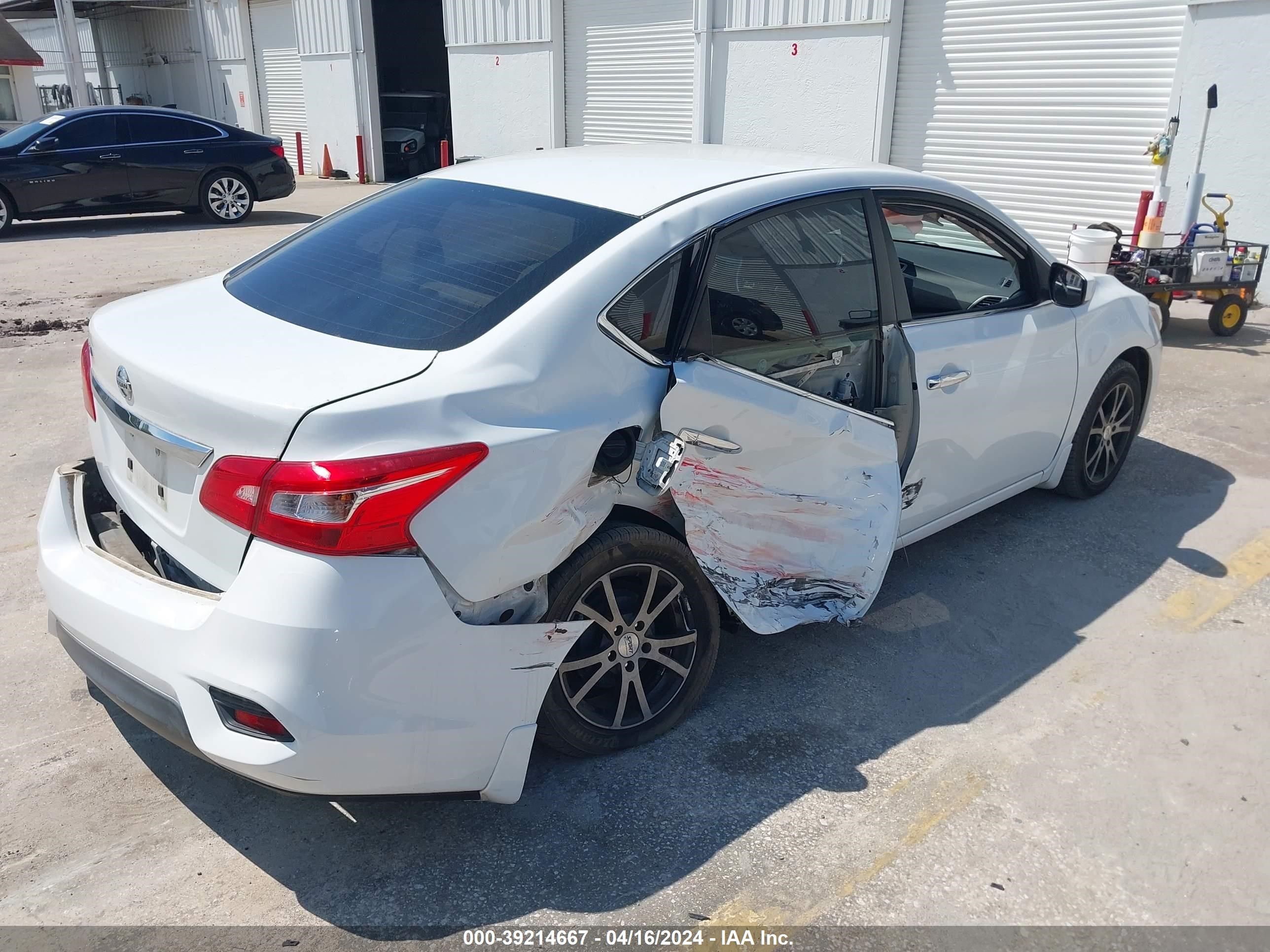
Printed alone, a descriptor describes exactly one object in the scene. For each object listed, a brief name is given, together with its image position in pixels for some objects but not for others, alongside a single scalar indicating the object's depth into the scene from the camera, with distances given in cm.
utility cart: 834
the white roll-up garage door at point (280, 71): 2291
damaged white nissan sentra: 243
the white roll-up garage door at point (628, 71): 1538
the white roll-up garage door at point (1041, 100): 1016
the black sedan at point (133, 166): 1286
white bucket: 745
